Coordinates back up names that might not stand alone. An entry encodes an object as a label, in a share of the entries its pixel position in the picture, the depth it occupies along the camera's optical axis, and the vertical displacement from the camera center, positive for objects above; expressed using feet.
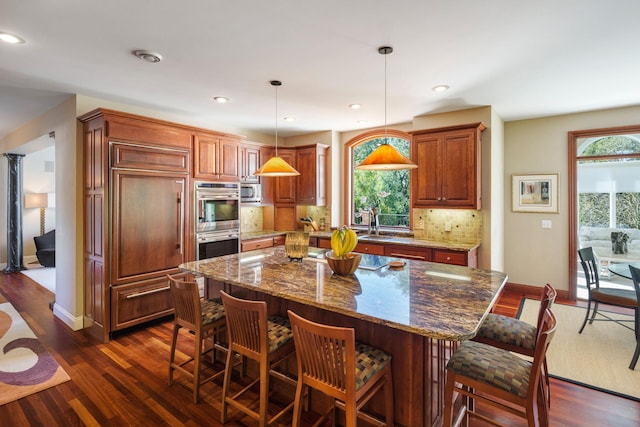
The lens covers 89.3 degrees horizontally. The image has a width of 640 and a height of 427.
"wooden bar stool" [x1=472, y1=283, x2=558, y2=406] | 6.61 -2.62
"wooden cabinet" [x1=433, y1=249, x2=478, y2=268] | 12.85 -1.91
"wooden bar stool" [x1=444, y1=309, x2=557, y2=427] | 4.97 -2.72
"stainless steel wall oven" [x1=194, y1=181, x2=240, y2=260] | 13.53 -0.30
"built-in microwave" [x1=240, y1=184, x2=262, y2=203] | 16.99 +0.99
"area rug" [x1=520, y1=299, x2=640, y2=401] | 8.63 -4.54
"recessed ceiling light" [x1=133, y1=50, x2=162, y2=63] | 8.59 +4.24
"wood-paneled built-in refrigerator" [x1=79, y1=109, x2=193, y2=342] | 11.10 -0.13
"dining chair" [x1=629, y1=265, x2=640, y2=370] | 9.25 -3.01
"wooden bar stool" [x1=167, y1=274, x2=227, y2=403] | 7.59 -2.60
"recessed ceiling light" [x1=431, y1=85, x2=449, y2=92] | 11.32 +4.34
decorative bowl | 7.91 -1.31
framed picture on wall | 15.58 +0.82
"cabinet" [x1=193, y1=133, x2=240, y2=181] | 13.51 +2.40
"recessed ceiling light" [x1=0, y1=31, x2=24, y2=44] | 7.58 +4.20
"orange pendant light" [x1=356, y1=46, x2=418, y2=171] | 8.34 +1.34
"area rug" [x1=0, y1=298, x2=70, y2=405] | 8.45 -4.51
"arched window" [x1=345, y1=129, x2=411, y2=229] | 17.42 +1.37
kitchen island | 5.36 -1.72
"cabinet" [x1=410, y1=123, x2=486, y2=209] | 13.52 +1.87
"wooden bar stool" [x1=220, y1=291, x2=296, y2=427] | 6.29 -2.67
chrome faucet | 17.43 -0.51
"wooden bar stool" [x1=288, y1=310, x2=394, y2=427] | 5.04 -2.65
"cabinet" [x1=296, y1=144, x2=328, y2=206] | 18.16 +2.06
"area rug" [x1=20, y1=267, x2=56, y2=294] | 18.48 -3.97
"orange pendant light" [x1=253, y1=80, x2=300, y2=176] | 10.31 +1.35
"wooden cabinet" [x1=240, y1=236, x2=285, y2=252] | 16.12 -1.65
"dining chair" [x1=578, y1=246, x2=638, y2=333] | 10.63 -2.89
